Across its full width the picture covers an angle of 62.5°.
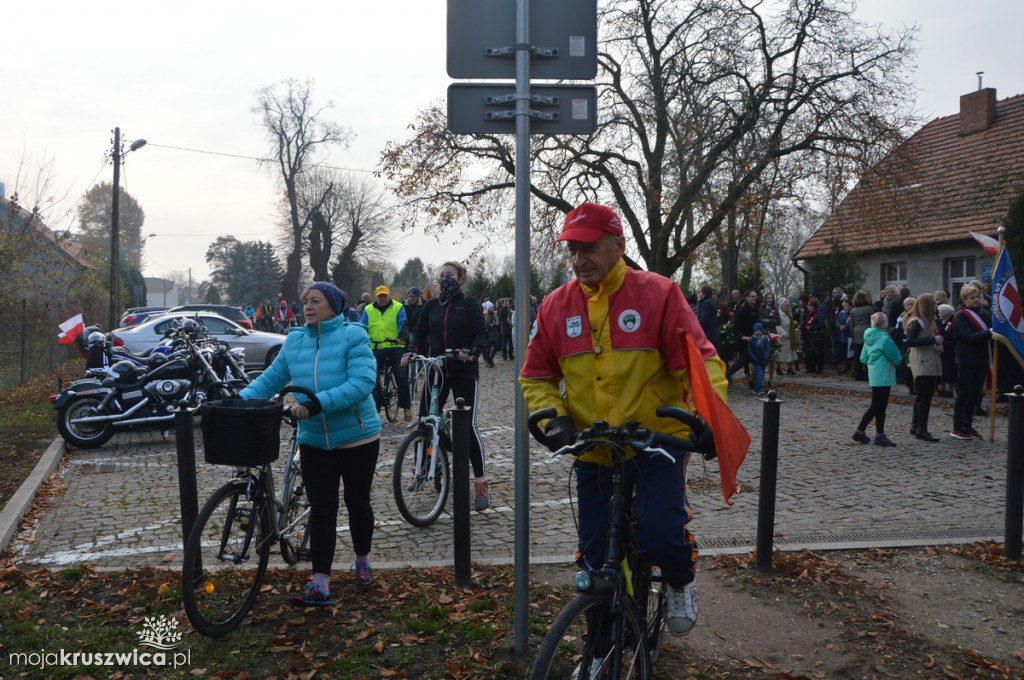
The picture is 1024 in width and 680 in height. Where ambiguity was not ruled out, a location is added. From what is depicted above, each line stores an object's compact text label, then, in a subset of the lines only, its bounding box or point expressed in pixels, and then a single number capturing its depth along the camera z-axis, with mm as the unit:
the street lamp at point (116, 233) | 30938
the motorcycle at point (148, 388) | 10617
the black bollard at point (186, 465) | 4898
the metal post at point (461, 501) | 5047
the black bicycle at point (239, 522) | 4305
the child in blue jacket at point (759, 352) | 16188
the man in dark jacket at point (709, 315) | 14945
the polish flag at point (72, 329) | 15102
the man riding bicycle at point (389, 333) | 12611
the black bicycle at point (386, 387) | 12578
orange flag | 3094
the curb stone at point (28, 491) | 6371
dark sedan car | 27341
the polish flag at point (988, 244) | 12055
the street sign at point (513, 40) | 4008
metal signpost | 3977
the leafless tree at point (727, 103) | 21219
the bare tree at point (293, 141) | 51344
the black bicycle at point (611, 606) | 2844
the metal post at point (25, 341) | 18922
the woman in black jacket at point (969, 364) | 10883
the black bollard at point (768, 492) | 5363
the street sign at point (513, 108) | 4031
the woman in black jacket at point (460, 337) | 7148
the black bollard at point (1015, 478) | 5512
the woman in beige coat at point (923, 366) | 10891
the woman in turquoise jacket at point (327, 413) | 4770
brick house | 21859
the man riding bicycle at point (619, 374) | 3236
